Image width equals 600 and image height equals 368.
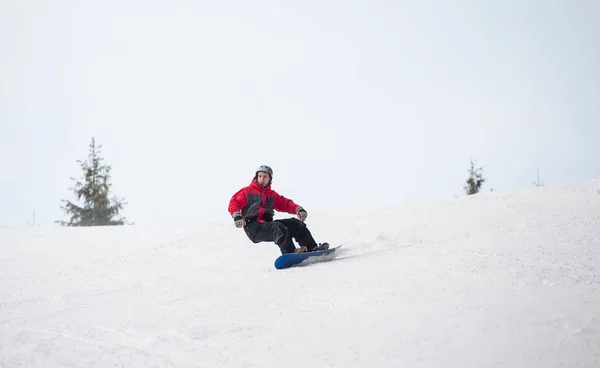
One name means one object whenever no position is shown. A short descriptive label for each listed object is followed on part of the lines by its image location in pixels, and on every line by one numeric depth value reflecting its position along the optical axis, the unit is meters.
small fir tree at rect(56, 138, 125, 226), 27.73
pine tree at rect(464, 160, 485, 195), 31.17
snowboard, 5.67
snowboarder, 6.07
